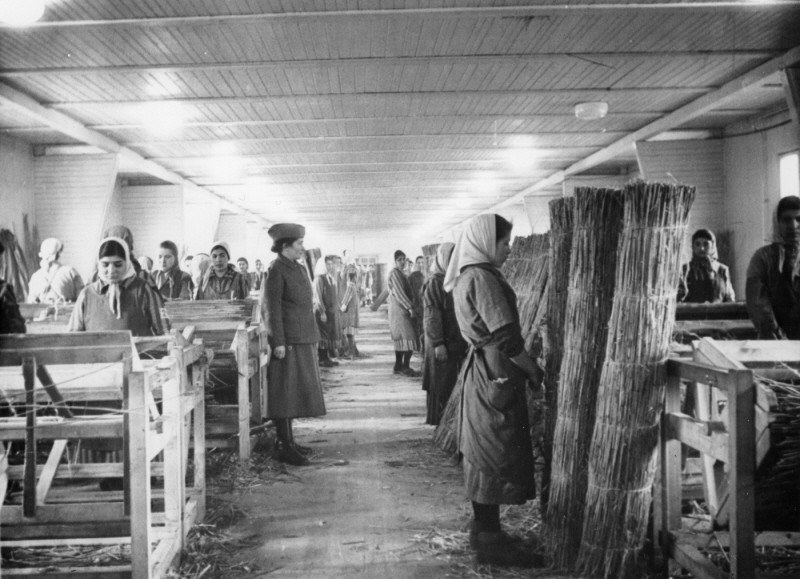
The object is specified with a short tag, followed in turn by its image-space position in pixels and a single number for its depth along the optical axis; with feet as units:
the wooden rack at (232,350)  17.79
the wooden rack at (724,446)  8.63
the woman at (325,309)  39.55
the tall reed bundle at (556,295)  12.23
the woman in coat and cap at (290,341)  17.85
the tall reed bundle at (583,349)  11.02
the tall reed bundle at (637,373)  10.14
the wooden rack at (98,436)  9.41
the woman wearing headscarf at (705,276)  21.81
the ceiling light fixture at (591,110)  29.09
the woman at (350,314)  44.09
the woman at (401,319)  35.04
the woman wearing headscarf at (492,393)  11.44
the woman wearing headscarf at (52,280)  26.37
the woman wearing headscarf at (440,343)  19.86
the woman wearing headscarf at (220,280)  25.88
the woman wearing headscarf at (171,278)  26.08
